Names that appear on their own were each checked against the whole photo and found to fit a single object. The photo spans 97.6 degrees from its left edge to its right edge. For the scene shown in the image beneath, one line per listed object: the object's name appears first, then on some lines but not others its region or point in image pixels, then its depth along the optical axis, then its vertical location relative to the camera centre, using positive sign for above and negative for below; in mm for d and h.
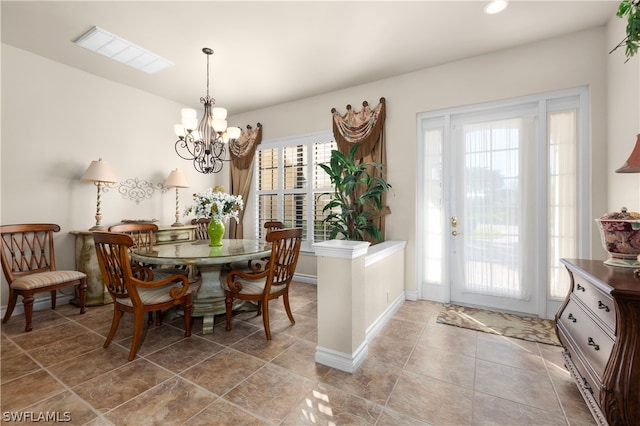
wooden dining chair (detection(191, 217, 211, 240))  4364 -214
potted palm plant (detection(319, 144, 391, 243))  3514 +247
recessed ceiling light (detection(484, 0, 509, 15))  2373 +1809
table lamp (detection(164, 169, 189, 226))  4368 +516
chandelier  2957 +932
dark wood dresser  1257 -653
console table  3389 -661
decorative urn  1638 -129
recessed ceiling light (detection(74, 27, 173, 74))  2898 +1842
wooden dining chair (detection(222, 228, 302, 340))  2547 -621
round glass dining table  2451 -400
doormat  2625 -1122
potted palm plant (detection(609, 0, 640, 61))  1424 +990
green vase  3129 -205
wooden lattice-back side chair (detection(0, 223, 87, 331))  2770 -611
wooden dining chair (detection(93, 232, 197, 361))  2154 -636
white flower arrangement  2977 +103
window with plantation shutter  4436 +513
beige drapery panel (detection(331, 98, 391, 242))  3775 +1122
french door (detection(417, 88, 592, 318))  2938 +174
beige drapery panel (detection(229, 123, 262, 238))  5023 +927
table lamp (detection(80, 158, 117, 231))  3453 +470
